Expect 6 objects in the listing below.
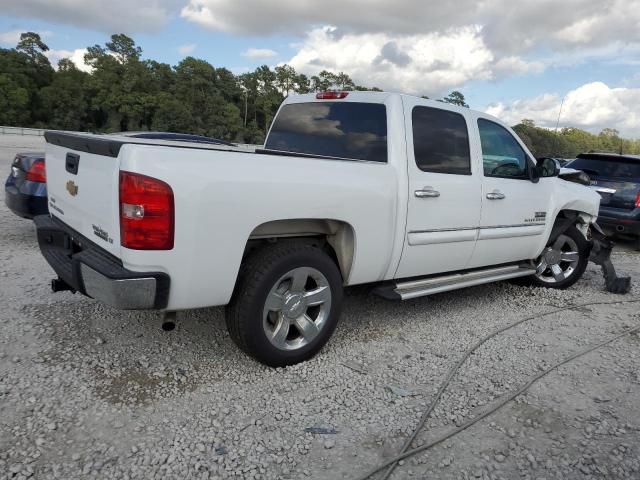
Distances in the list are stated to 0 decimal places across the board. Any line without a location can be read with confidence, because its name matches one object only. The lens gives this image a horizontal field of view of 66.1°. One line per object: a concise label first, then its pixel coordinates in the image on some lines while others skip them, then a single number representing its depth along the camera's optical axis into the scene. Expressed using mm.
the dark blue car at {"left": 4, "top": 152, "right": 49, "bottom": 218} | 5680
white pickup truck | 2656
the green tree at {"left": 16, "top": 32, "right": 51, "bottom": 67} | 67569
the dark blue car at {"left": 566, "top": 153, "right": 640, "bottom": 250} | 8375
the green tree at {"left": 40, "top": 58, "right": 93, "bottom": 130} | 60094
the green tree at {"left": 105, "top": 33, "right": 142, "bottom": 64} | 72500
